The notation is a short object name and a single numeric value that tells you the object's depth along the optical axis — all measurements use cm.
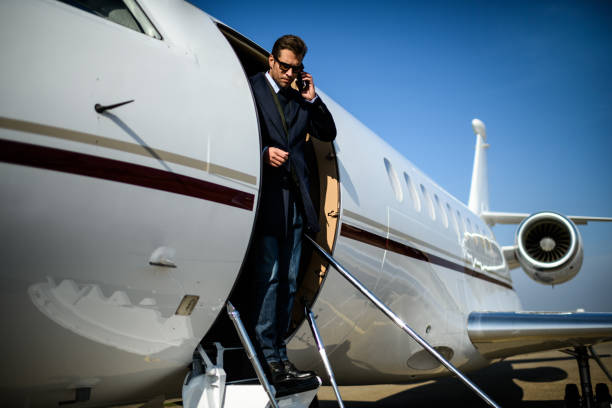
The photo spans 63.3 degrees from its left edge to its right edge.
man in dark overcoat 273
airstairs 238
